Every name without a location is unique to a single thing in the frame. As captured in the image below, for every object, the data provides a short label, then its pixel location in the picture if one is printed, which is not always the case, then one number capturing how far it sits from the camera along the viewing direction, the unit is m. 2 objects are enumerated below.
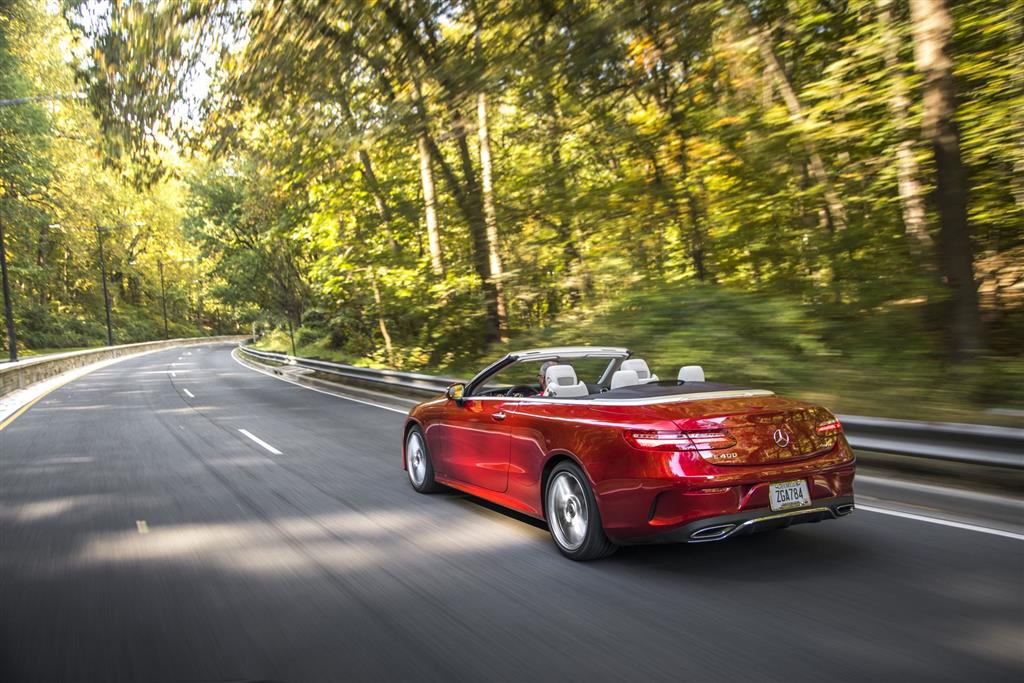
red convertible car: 4.45
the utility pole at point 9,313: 31.51
